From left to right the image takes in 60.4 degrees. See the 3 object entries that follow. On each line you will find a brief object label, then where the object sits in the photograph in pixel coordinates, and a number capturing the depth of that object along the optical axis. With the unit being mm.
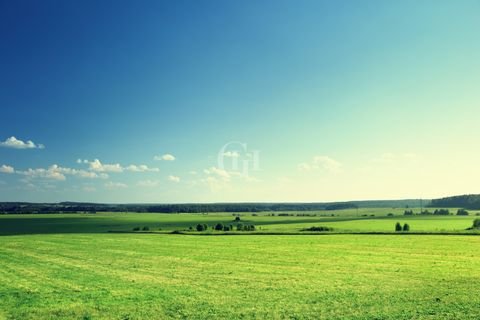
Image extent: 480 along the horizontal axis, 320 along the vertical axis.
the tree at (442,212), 177250
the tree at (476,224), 89719
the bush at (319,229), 92150
